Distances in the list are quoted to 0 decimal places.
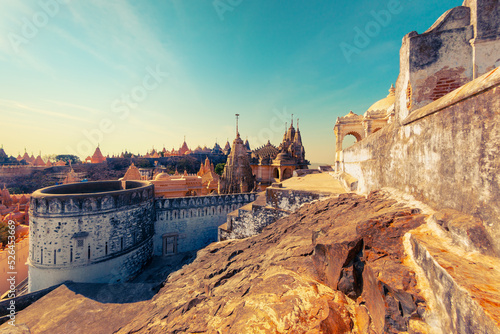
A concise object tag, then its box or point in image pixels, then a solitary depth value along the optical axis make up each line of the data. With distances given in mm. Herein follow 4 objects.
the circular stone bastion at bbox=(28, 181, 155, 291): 9383
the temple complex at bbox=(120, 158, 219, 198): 19750
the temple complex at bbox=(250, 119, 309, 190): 28656
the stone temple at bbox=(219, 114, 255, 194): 21047
